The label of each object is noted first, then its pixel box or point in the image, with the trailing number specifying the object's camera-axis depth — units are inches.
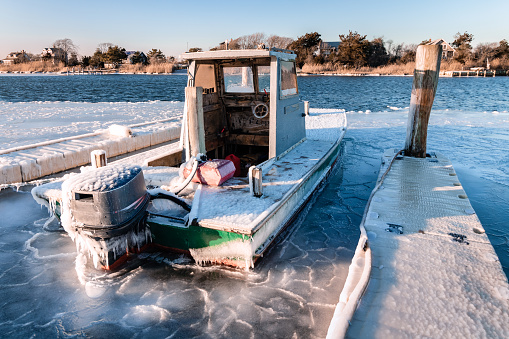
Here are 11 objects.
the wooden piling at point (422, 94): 290.7
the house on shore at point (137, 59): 4480.8
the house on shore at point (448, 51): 3429.1
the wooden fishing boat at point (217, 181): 153.7
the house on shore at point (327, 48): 3725.4
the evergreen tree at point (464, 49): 3107.8
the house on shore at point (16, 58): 5216.5
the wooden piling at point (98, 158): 183.7
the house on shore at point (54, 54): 4791.1
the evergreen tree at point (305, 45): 3289.9
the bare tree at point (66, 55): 4838.6
